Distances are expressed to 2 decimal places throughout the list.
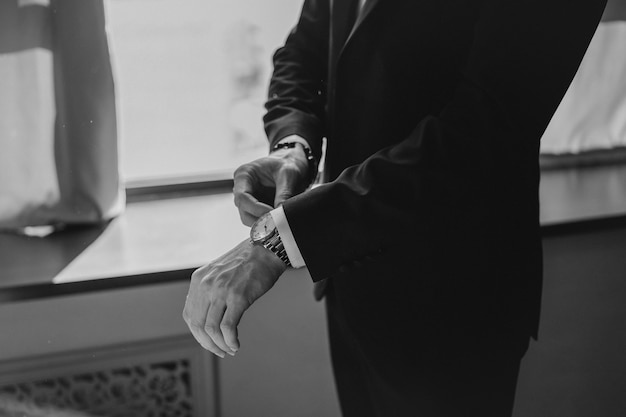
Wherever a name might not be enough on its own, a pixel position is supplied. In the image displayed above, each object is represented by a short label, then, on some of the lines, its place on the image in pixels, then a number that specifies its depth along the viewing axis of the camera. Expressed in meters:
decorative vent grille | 1.30
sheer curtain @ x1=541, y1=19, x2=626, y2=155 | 1.75
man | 0.65
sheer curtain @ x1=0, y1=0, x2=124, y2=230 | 1.36
